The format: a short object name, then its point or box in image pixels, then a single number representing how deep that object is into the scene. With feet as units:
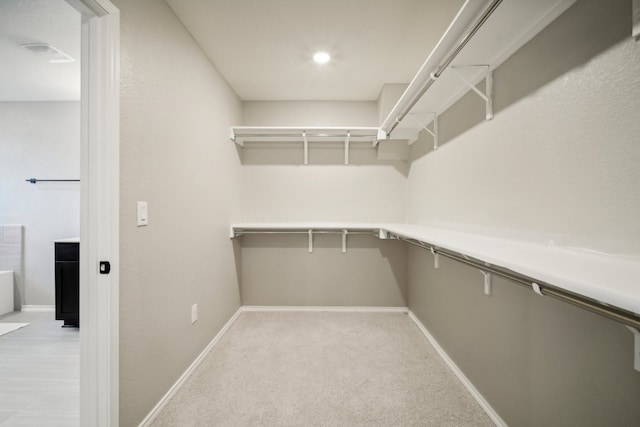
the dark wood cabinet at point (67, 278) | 8.08
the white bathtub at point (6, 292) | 9.09
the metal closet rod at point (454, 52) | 2.88
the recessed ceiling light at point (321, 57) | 6.51
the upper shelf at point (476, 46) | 3.08
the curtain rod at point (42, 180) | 9.44
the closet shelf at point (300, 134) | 8.09
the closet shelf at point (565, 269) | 1.63
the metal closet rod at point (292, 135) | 8.59
